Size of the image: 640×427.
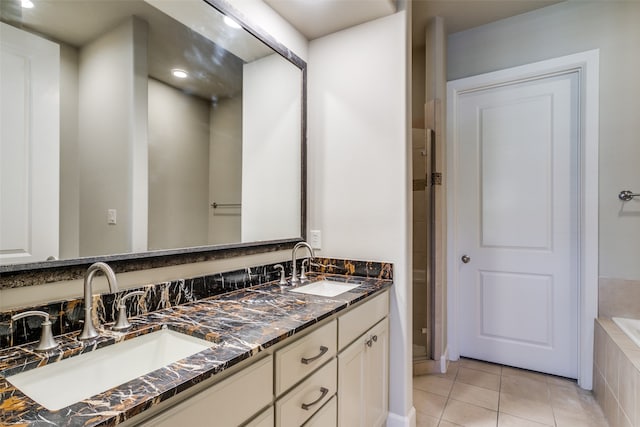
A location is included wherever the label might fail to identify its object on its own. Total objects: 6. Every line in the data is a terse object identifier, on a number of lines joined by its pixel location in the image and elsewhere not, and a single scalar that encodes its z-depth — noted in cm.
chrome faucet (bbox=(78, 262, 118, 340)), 92
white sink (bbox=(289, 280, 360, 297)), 165
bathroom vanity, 64
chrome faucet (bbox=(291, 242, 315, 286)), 175
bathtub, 186
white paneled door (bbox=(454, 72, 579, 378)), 238
